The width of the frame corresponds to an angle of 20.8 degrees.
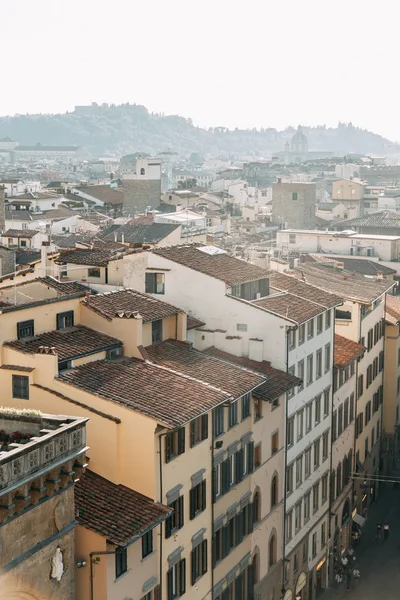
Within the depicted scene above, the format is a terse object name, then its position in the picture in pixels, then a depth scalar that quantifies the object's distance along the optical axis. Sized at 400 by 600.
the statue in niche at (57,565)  21.73
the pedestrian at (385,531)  51.25
